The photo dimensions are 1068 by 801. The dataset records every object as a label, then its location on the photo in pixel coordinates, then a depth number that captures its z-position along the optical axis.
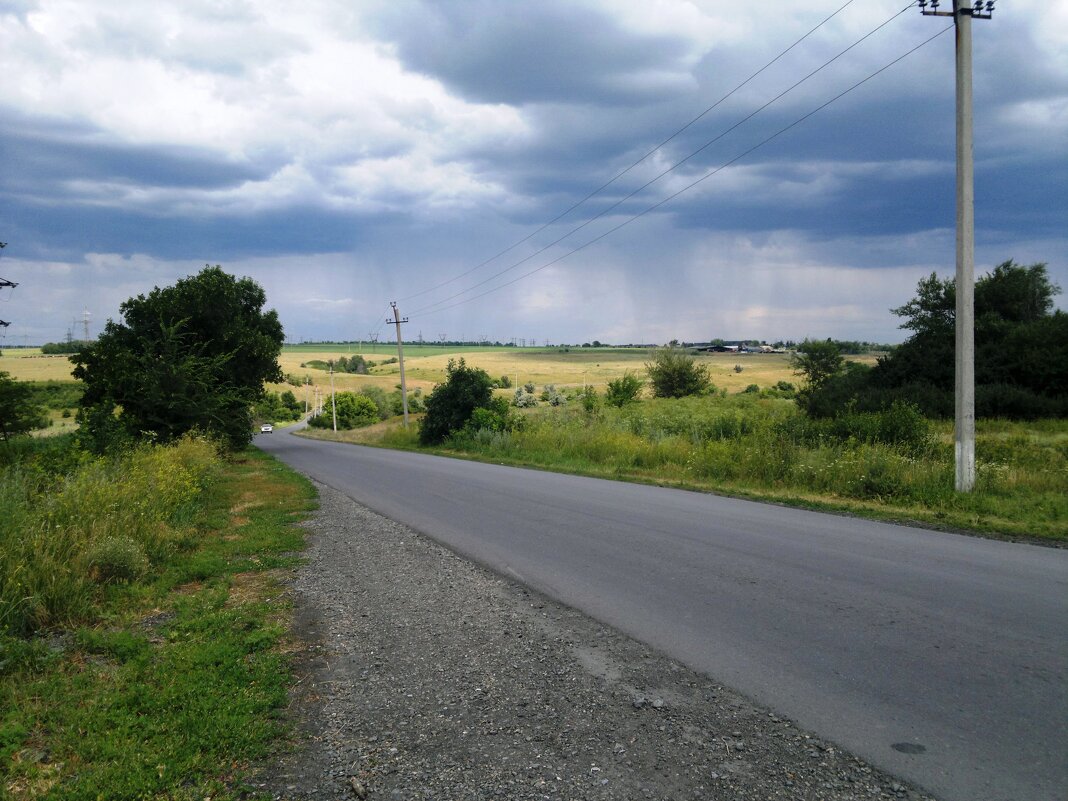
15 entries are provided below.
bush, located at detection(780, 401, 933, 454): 15.54
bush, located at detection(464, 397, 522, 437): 34.09
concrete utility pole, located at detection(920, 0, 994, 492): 11.84
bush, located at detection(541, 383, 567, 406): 57.62
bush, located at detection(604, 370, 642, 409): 52.56
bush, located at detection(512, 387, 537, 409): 59.19
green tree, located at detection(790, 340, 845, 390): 58.56
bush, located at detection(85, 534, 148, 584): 7.51
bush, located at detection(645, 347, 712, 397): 64.50
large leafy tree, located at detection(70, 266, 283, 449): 23.25
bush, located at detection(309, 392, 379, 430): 98.38
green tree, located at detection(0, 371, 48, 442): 22.58
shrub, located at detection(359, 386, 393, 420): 103.03
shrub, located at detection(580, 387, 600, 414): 38.94
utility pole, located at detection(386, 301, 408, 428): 52.69
